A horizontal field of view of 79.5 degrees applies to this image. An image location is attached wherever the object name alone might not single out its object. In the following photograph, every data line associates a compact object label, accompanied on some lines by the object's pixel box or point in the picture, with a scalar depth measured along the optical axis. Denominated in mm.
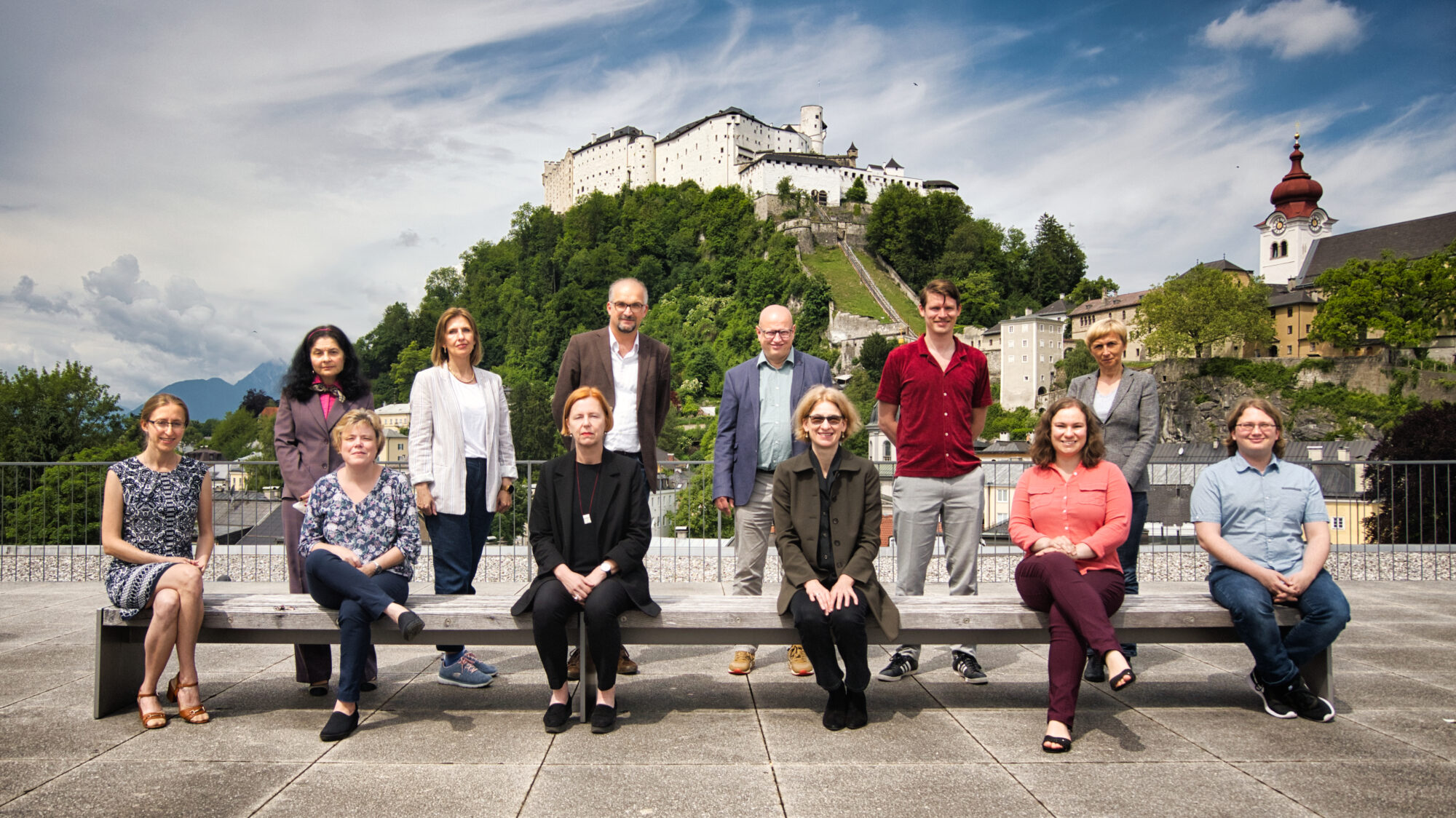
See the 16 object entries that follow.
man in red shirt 4332
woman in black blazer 3453
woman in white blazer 4199
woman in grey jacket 4449
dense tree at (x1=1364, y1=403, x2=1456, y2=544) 8922
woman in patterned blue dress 3510
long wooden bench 3547
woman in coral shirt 3324
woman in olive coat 3473
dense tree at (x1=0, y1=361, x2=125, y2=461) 35969
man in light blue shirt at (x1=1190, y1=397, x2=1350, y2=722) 3566
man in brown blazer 4461
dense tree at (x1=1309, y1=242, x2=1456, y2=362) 53500
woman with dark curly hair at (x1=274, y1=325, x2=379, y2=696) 4137
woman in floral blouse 3432
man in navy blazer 4477
